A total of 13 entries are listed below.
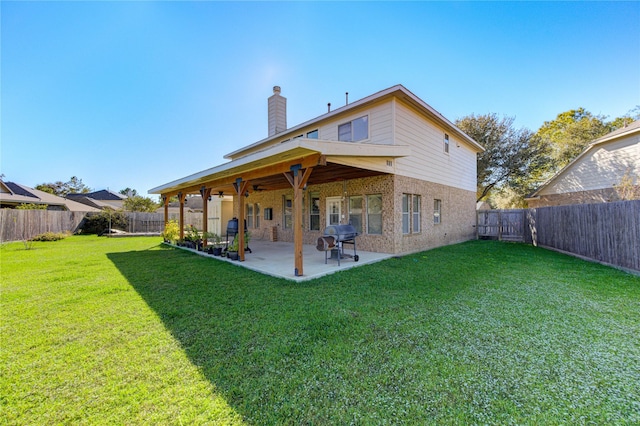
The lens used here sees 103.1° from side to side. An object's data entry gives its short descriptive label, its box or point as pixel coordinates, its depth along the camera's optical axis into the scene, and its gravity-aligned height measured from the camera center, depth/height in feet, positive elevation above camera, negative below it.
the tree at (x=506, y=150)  60.44 +15.74
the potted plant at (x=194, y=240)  30.96 -2.73
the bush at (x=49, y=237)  42.24 -2.74
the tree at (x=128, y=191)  192.46 +21.79
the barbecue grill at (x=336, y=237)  21.08 -1.70
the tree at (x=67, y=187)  134.04 +18.99
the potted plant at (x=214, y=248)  27.33 -3.26
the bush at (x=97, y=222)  56.08 -0.49
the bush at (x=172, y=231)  37.64 -1.86
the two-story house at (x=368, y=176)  19.21 +4.31
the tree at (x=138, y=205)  89.30 +5.16
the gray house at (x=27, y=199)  53.72 +5.07
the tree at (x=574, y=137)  59.16 +18.74
